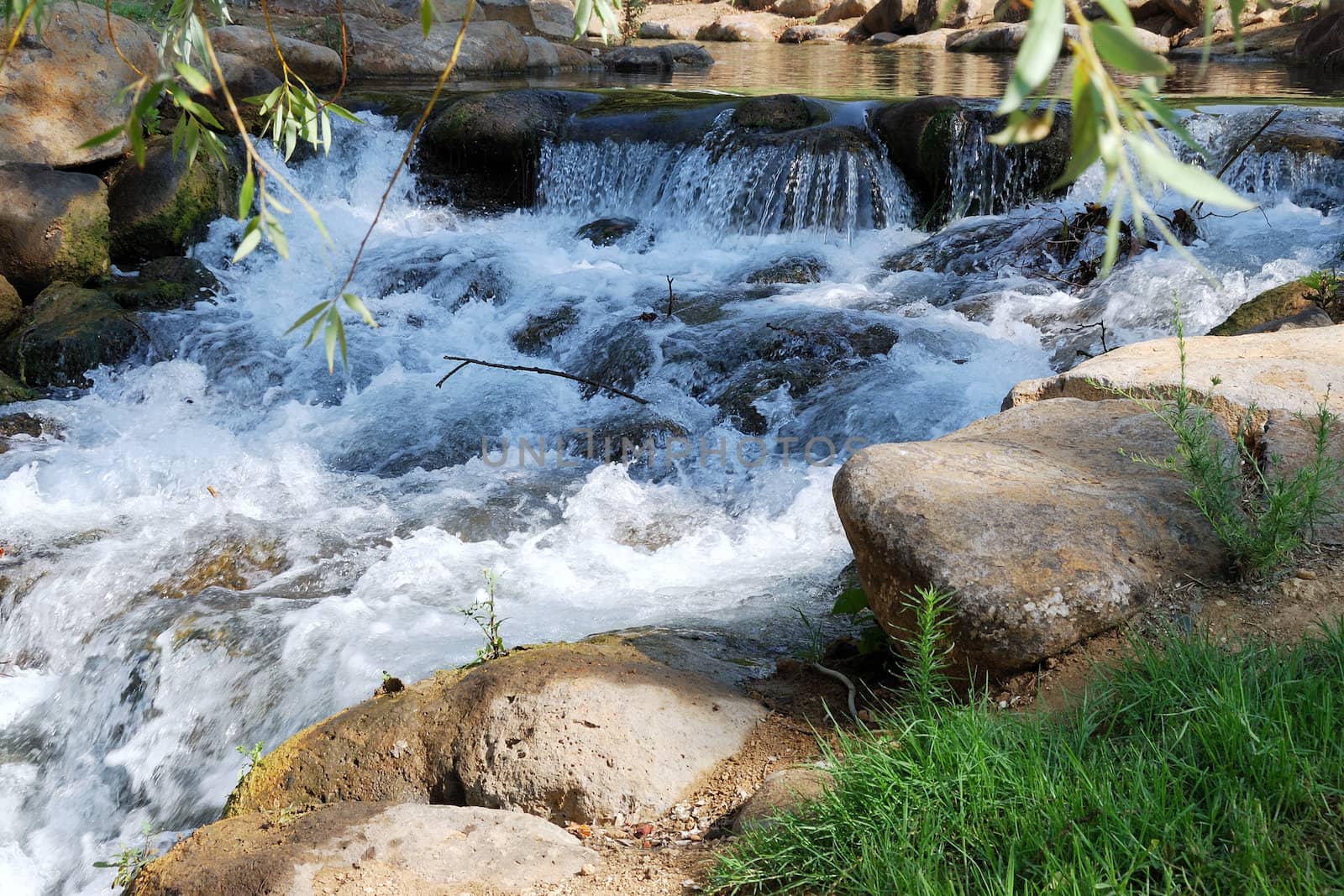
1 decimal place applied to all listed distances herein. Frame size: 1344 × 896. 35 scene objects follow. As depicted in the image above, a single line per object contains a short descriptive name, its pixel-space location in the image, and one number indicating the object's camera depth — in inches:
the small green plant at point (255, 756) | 109.0
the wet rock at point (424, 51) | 570.6
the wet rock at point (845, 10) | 1068.5
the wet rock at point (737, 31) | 1055.0
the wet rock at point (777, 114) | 396.5
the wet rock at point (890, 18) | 987.3
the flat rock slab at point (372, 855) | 84.2
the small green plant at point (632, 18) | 846.4
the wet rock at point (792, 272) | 319.9
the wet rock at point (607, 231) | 371.2
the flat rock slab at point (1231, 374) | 119.3
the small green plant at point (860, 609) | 112.9
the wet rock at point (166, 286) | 318.3
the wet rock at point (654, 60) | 692.1
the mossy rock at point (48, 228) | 308.0
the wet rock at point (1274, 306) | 213.8
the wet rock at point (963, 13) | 912.9
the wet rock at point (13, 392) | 271.9
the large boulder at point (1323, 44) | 581.4
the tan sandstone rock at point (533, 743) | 100.8
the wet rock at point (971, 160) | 358.6
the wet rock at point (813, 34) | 1040.2
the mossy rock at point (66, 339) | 286.4
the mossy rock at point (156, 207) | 337.1
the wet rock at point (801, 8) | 1114.1
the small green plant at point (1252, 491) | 94.3
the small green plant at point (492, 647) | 121.0
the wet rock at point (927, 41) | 900.6
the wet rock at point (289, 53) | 457.4
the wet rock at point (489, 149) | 417.1
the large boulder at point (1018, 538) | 94.3
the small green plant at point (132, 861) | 101.3
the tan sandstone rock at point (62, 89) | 325.1
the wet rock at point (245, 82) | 385.4
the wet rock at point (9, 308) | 299.9
